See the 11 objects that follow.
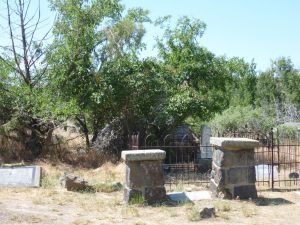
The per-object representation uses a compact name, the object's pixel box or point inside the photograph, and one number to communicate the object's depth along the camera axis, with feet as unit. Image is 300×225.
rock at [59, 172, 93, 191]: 28.09
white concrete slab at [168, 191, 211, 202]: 25.40
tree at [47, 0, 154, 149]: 41.91
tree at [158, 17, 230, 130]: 40.88
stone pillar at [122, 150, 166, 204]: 24.44
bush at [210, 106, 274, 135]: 67.77
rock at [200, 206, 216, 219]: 21.08
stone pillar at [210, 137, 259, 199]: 25.39
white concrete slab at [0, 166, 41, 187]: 29.61
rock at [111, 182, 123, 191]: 28.91
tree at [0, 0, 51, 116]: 44.55
